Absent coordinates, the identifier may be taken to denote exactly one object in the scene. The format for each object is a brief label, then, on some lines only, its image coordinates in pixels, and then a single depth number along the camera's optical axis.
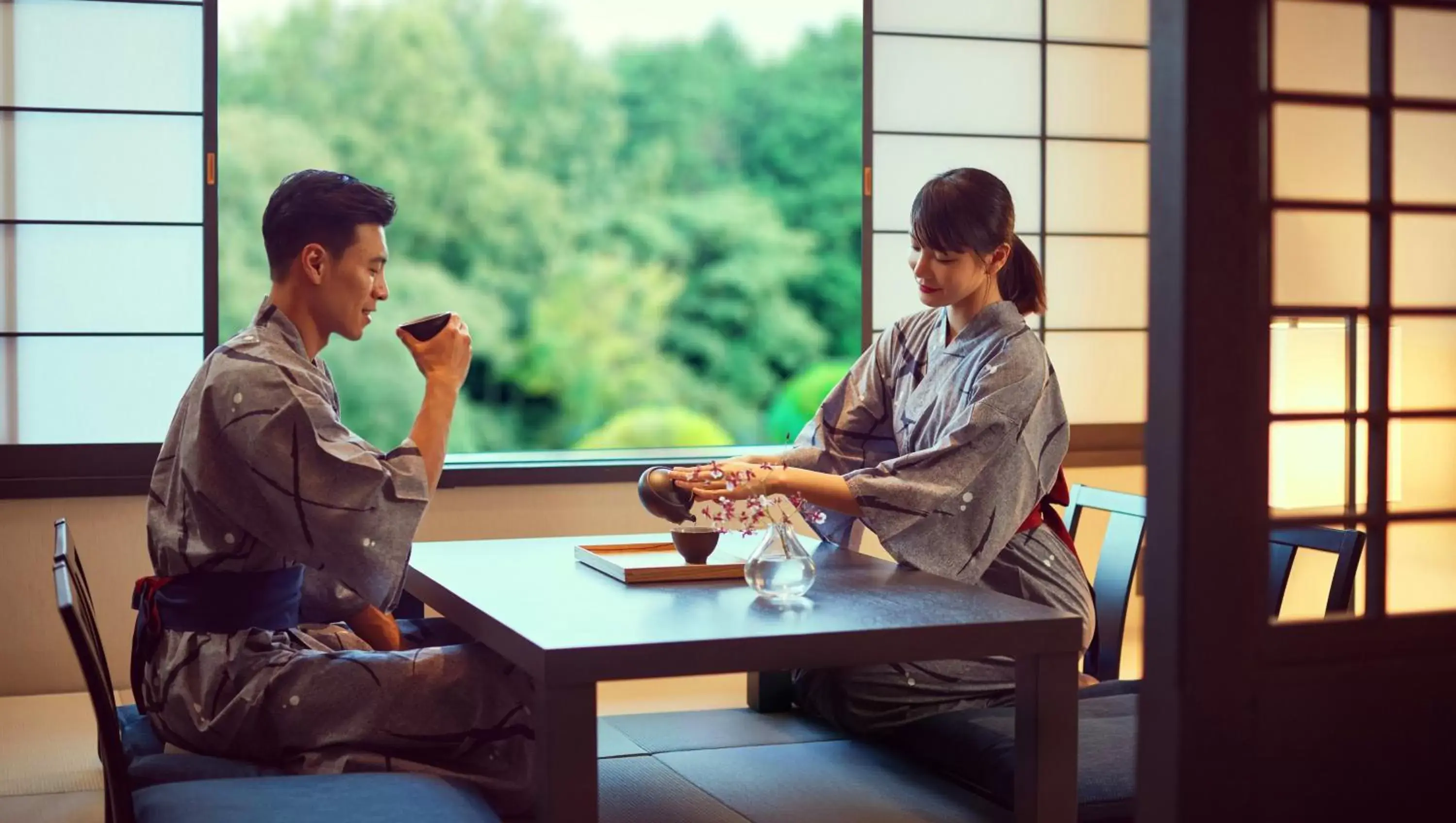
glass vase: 2.27
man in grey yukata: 2.19
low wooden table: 1.90
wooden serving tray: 2.51
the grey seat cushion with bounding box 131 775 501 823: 1.80
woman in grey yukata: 2.69
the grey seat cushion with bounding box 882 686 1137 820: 2.24
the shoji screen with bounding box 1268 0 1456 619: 1.09
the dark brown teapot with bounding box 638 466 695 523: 2.70
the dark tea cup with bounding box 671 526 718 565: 2.59
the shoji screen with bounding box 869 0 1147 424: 4.90
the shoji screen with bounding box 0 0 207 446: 4.11
